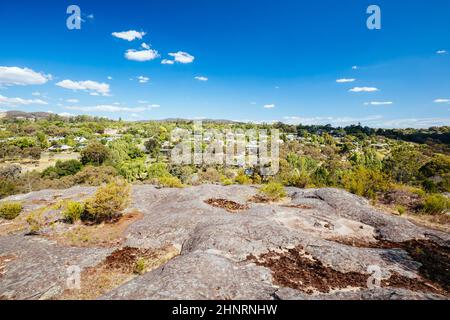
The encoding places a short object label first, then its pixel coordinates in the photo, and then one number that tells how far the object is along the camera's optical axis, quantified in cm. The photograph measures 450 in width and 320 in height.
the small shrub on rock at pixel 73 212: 1474
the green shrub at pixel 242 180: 3188
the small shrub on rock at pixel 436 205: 1691
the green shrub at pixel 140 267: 917
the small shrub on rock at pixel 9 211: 1592
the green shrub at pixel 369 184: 2236
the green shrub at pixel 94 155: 5747
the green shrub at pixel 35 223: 1352
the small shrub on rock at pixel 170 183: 2452
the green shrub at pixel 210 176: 4210
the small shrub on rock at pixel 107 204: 1488
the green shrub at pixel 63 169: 4612
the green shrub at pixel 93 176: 3762
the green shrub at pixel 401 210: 1723
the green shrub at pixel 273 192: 1962
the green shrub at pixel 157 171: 4375
